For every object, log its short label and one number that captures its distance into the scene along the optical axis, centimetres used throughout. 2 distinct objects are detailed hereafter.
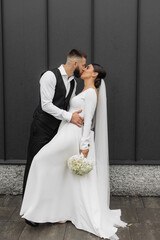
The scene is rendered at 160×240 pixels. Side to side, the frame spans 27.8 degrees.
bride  383
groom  395
